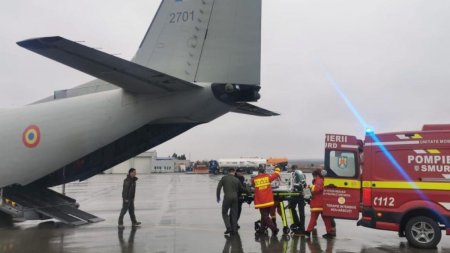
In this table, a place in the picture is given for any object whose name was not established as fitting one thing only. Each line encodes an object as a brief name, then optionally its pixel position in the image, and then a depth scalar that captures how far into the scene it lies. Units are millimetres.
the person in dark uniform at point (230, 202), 10445
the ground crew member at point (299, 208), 10664
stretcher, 10586
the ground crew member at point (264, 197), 10289
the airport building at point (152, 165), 72062
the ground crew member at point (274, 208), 10898
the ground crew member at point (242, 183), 11302
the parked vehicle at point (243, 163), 63228
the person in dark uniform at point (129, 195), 11900
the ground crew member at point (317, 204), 10211
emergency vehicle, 8742
